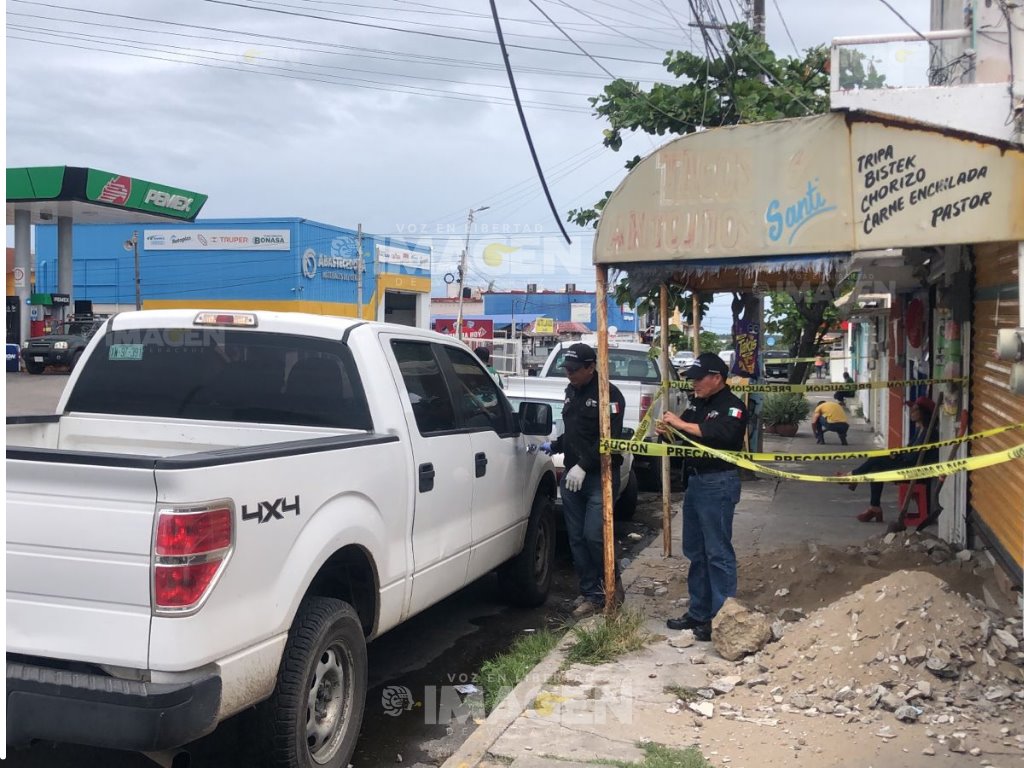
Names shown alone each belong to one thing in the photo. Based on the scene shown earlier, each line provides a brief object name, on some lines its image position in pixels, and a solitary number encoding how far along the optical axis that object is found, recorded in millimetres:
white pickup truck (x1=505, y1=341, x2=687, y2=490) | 11078
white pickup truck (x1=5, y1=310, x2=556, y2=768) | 3111
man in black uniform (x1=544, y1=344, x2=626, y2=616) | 6488
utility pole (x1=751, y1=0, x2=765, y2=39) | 16172
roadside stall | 4984
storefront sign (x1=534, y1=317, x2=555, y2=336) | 59281
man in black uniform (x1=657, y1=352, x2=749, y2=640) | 5777
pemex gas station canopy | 32406
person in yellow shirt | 15500
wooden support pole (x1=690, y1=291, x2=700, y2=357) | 10359
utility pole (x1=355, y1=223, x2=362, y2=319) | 40572
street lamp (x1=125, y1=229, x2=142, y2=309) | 37434
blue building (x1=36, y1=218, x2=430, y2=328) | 42094
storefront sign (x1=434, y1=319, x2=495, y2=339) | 55438
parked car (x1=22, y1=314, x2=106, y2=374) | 28875
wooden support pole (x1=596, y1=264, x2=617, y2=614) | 6273
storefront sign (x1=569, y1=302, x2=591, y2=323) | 73000
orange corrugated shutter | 5738
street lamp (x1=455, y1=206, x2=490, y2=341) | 48125
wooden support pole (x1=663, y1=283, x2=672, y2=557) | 8016
